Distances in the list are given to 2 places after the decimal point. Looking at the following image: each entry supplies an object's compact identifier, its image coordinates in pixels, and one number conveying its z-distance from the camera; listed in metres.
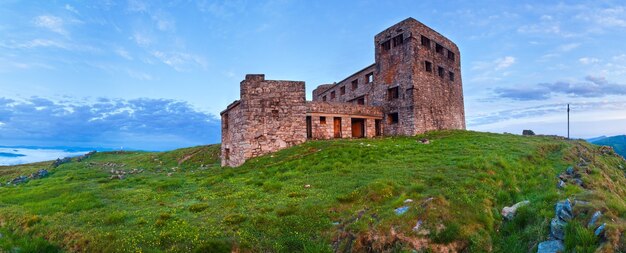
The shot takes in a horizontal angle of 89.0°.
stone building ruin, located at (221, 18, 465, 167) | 23.98
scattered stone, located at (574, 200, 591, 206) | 8.67
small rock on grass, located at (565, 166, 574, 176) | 16.06
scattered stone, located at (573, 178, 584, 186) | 13.62
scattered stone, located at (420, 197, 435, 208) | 9.99
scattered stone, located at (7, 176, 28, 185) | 25.64
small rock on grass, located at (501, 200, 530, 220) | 9.89
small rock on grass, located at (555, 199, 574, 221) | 8.52
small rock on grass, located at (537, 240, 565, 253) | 7.70
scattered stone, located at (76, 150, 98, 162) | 52.07
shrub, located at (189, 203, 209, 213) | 11.20
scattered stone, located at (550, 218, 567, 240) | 8.12
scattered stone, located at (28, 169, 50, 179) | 28.73
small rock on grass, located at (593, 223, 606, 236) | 7.40
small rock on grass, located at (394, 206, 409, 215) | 9.73
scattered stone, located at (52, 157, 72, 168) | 44.59
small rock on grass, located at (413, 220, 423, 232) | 8.89
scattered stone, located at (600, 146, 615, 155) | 31.18
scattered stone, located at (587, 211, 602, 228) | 7.82
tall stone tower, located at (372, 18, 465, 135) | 33.03
